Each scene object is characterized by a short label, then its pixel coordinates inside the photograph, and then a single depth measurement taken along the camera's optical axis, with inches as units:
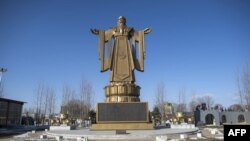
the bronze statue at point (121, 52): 886.4
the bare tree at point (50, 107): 1696.6
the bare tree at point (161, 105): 1777.8
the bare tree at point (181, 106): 2034.2
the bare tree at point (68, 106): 1727.4
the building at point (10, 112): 1507.8
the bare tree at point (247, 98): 1340.6
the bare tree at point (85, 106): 1627.7
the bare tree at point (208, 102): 2997.0
